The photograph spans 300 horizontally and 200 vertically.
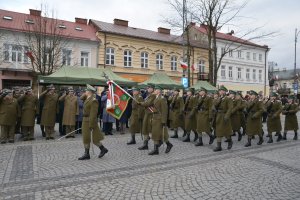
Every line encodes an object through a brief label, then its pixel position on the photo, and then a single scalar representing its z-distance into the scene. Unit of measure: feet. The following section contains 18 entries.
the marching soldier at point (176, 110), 38.09
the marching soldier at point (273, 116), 36.91
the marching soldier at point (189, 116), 34.58
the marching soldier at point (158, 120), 27.17
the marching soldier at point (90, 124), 24.43
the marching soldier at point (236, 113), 32.22
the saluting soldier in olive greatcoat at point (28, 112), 34.83
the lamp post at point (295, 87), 92.69
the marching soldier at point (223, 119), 29.63
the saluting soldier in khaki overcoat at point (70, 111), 37.70
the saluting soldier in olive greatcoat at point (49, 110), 36.09
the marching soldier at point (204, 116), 31.81
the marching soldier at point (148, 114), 28.04
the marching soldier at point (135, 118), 32.81
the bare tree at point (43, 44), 79.71
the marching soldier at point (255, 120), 33.32
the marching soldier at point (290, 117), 38.70
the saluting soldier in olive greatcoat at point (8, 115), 33.09
